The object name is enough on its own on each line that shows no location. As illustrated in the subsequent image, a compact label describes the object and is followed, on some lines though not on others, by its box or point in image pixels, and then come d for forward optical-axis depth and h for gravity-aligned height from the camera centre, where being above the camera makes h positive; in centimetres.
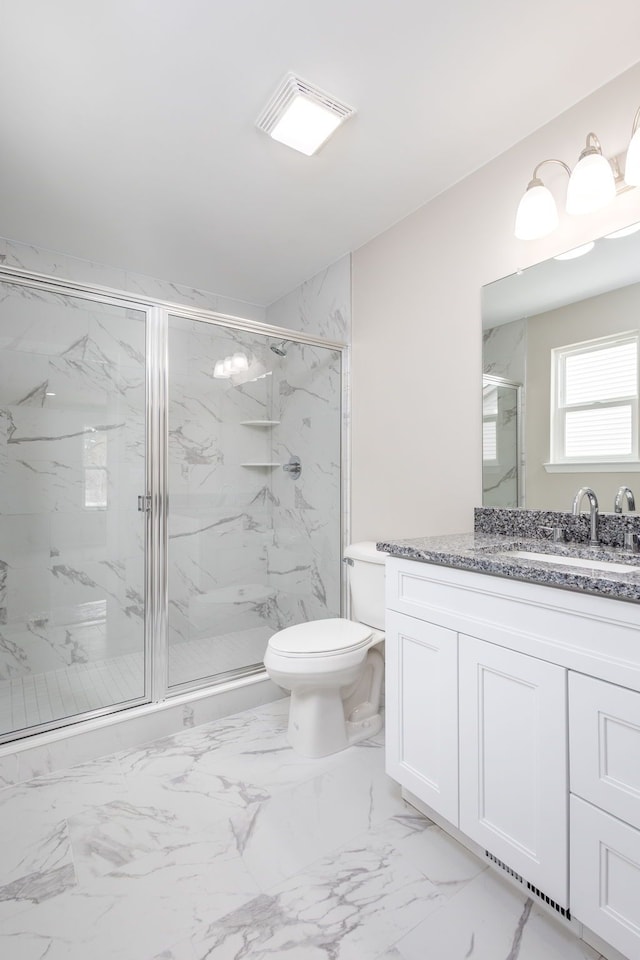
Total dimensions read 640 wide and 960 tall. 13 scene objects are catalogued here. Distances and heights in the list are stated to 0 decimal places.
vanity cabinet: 94 -58
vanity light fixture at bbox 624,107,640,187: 133 +92
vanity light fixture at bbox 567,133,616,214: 140 +92
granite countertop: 96 -19
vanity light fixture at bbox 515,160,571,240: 156 +91
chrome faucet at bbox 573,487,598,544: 146 -7
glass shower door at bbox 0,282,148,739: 212 -7
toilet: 176 -69
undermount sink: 119 -21
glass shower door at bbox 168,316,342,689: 224 -5
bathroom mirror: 148 +38
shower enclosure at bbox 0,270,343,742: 209 -7
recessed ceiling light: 150 +124
